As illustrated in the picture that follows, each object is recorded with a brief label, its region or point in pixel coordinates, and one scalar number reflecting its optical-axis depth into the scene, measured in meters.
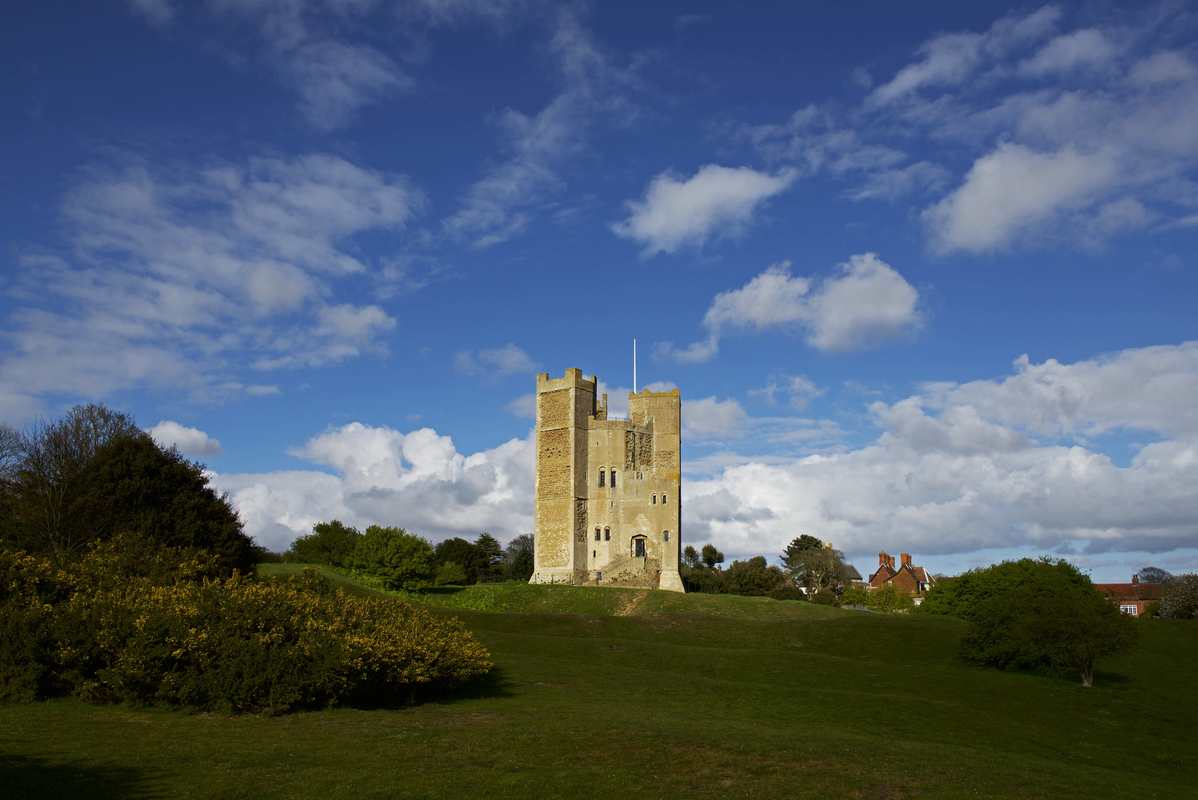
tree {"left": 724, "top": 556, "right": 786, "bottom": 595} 76.31
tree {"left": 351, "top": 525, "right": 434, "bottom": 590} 59.19
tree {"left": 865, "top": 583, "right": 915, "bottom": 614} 80.31
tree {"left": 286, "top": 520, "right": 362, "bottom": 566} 86.88
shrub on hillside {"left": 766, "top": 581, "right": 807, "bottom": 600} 75.62
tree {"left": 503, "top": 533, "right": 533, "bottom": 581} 94.44
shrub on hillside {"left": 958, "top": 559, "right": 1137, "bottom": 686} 32.47
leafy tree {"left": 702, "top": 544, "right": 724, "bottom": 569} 99.94
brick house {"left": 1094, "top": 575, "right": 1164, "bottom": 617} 103.12
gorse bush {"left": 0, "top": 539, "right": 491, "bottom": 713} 19.92
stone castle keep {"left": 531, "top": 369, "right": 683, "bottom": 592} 66.44
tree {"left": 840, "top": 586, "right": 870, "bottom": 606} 82.50
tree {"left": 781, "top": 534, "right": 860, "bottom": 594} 94.19
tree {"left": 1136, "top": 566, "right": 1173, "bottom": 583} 127.86
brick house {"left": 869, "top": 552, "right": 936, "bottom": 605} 111.69
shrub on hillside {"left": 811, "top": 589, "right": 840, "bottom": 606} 79.38
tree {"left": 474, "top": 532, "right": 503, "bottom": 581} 95.50
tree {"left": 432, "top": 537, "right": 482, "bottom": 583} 92.56
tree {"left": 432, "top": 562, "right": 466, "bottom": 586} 83.00
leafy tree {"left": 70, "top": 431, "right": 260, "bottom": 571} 35.97
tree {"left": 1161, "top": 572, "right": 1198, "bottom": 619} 64.38
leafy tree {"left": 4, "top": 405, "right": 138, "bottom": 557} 34.94
